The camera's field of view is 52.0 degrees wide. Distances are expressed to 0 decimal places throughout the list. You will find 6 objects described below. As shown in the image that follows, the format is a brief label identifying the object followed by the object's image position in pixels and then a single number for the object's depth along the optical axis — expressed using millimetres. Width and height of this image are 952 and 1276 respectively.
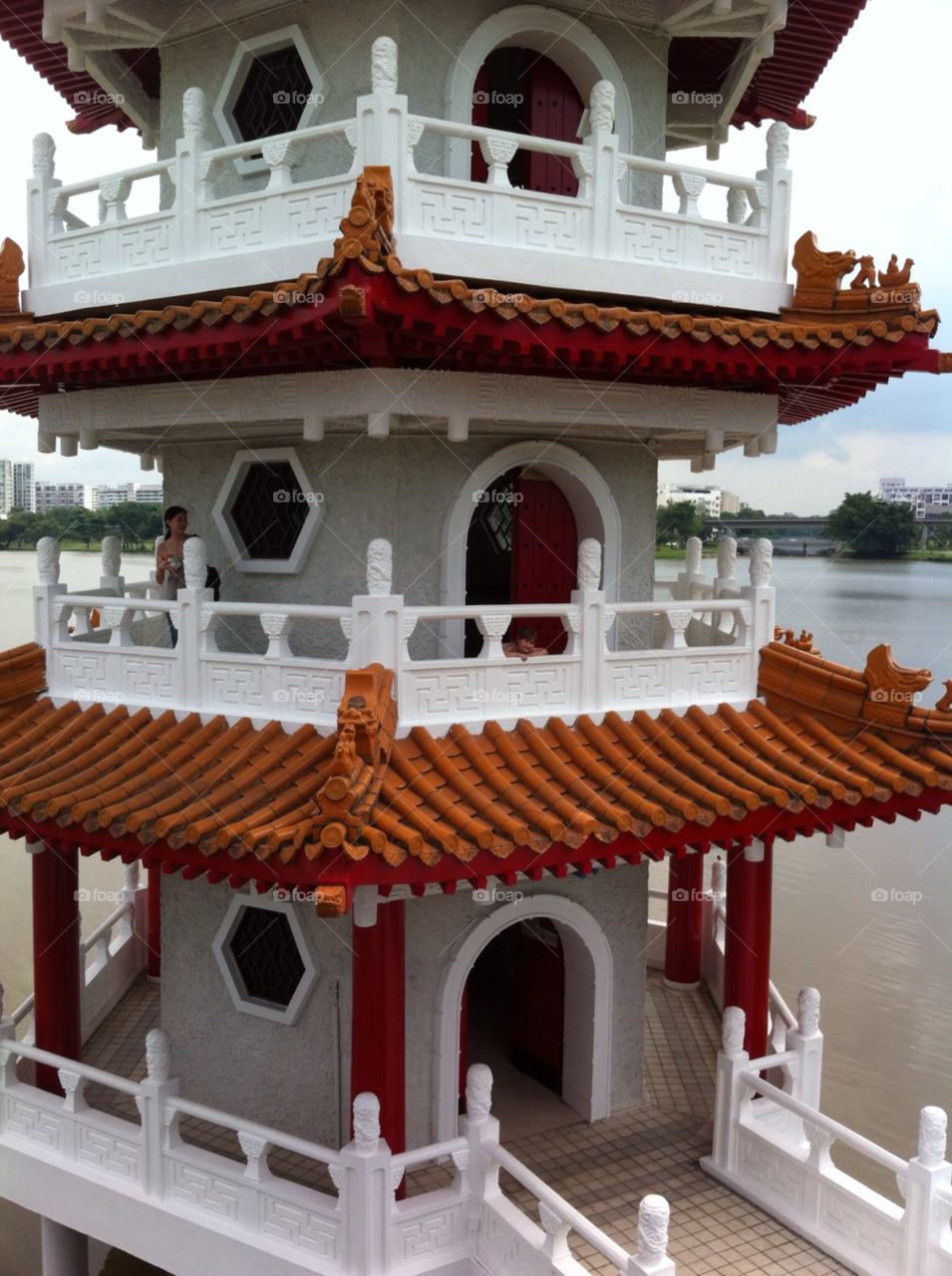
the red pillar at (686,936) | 10953
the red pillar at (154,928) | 11641
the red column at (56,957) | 8328
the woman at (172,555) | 7840
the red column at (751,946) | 8094
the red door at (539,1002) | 8781
